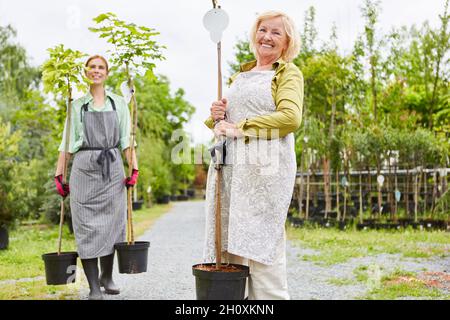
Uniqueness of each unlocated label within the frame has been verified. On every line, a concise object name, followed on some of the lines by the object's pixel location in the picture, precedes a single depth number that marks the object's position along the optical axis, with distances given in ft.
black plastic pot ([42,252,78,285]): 11.06
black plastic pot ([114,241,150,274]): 11.35
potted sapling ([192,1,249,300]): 6.88
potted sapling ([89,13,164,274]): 12.11
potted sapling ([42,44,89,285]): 11.28
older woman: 7.44
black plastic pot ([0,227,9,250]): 20.04
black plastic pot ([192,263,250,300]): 6.86
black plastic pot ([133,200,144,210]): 46.78
